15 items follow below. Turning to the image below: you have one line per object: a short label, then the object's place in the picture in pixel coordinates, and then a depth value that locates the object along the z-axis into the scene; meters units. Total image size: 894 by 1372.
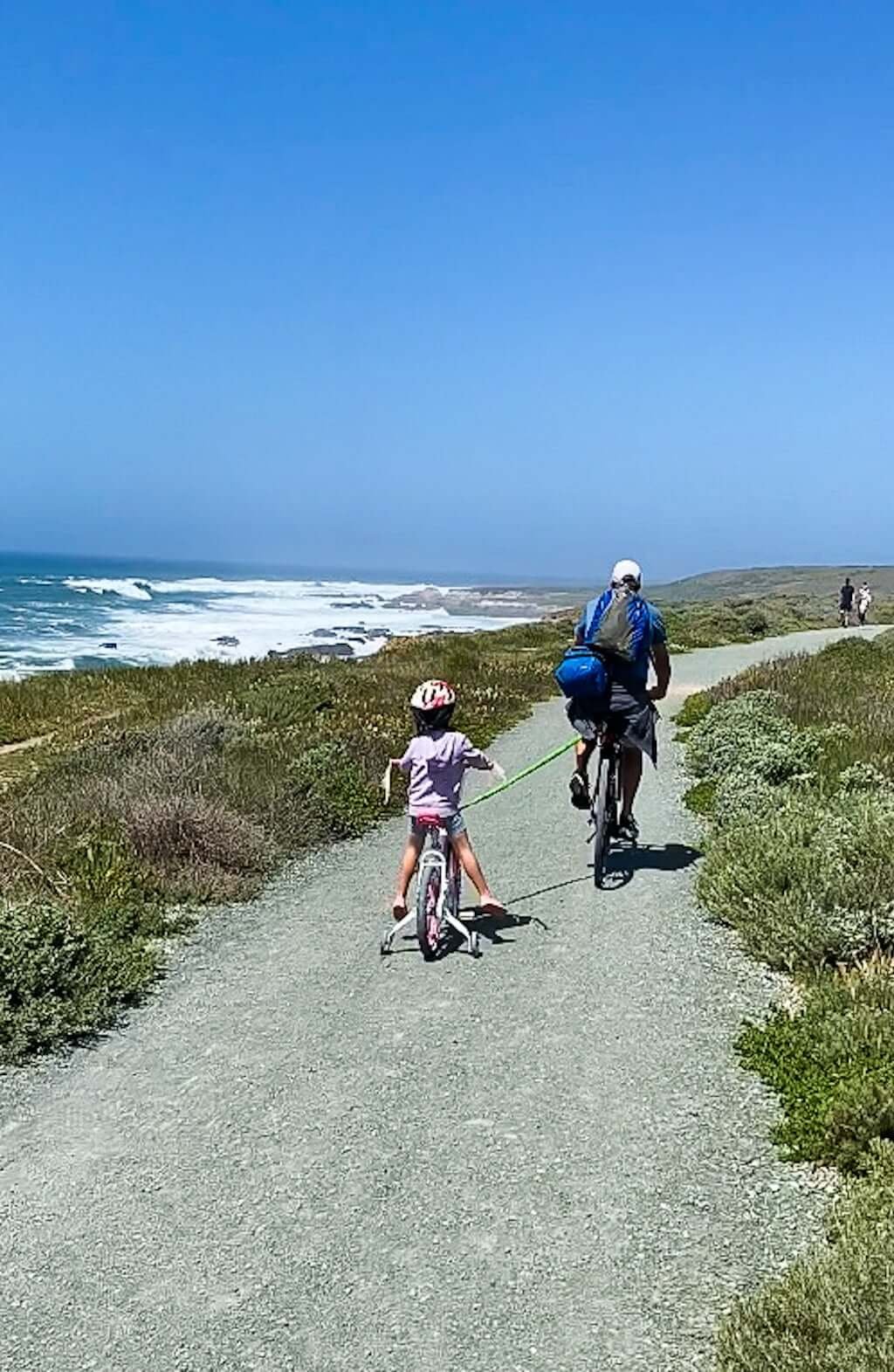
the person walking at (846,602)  45.50
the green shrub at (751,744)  11.89
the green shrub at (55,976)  6.24
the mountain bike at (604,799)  8.85
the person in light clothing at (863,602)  45.62
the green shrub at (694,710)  17.91
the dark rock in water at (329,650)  41.16
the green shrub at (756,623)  45.62
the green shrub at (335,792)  11.03
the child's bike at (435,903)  7.27
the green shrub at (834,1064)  4.88
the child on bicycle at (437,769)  7.40
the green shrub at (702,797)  11.78
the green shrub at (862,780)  10.99
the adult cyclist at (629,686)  8.77
